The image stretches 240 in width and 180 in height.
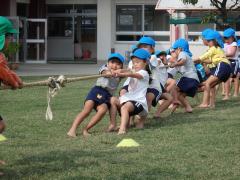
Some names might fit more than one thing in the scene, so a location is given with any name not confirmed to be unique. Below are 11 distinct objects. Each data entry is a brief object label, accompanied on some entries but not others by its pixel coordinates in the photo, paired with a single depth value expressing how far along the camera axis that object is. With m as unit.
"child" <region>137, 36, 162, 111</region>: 10.92
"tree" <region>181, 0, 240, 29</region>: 20.92
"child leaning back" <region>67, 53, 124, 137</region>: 9.59
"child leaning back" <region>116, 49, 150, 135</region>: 9.82
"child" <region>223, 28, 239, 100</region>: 15.05
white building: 33.66
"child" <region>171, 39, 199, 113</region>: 12.46
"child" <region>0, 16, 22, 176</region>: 6.55
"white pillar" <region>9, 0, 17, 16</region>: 33.26
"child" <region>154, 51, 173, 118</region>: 11.68
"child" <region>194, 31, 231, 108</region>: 13.23
